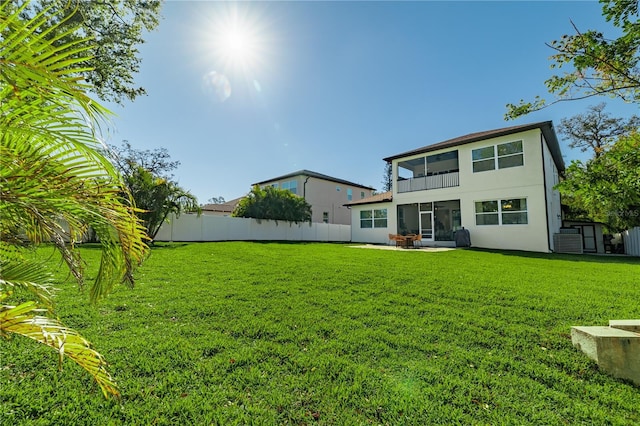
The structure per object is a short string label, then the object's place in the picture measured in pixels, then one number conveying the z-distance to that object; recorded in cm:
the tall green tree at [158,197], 1355
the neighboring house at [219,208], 3244
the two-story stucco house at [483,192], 1345
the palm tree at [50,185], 128
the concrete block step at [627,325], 316
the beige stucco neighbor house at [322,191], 2975
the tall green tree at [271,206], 2127
